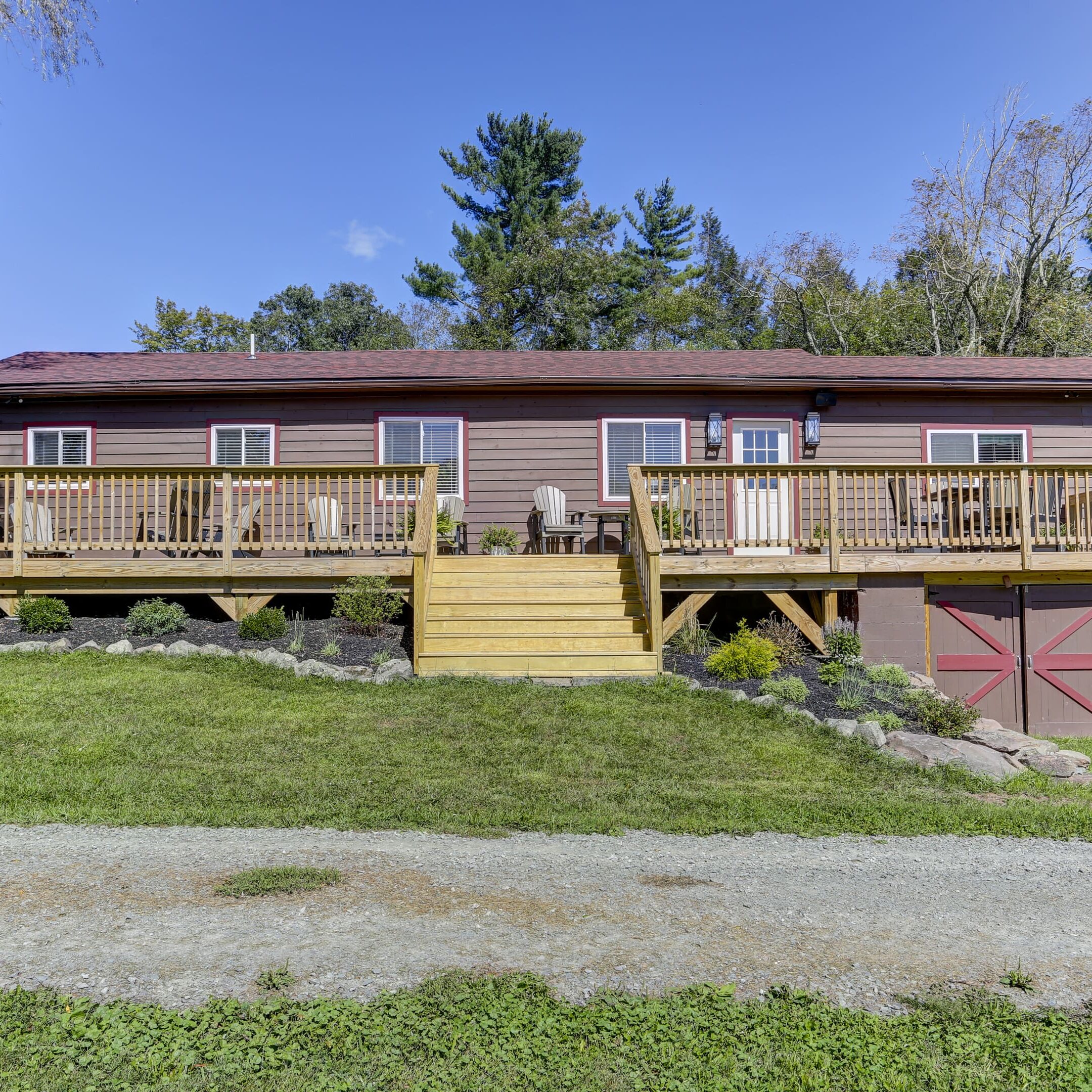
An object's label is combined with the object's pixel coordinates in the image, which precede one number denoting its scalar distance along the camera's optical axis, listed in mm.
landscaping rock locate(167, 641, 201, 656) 8672
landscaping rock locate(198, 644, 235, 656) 8680
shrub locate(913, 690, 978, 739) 7648
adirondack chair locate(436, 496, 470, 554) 11609
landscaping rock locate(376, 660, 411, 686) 8266
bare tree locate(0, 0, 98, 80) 10586
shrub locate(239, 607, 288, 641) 9156
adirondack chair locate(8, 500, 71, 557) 10031
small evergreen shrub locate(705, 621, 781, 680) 8445
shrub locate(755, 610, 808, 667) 9133
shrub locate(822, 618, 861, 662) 9242
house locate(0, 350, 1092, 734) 9523
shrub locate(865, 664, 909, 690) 8789
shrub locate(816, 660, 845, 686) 8641
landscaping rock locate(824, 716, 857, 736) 7215
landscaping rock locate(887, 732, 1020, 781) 6742
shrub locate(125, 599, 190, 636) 9195
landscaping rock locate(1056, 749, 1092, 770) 7191
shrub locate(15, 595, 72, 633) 9125
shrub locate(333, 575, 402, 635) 9266
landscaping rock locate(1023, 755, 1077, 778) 7062
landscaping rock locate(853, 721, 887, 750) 7070
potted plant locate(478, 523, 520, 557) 12195
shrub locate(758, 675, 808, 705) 8000
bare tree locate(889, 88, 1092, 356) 25844
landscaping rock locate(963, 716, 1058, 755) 7461
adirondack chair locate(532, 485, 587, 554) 11914
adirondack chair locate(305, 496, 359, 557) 9672
